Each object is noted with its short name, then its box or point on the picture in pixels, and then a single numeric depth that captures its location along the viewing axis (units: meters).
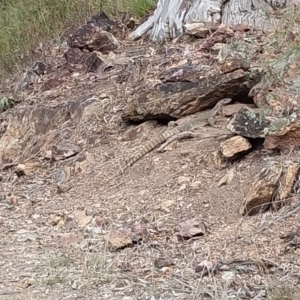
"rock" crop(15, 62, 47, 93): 7.11
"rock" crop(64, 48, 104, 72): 6.84
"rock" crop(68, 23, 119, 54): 7.02
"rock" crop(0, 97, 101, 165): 6.07
